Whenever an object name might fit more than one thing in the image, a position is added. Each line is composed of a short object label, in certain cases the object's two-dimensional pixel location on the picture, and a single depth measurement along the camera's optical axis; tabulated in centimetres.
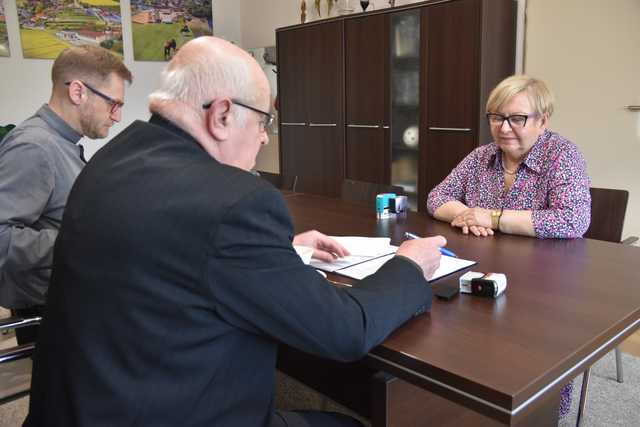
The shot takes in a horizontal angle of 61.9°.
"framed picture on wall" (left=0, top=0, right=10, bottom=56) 492
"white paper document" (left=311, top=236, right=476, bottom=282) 135
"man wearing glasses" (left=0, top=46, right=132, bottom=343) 163
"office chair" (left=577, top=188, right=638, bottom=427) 200
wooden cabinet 379
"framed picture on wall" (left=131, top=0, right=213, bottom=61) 573
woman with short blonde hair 177
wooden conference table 85
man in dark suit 82
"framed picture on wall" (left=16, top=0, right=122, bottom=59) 508
